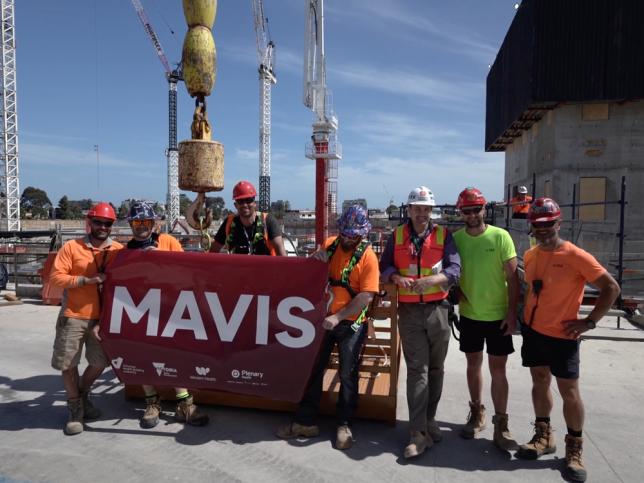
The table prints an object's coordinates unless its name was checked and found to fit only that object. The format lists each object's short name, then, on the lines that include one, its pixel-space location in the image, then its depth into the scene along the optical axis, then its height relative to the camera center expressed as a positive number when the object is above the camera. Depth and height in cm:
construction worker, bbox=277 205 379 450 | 371 -77
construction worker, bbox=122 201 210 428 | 413 -156
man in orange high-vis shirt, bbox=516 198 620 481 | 329 -63
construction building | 2161 +594
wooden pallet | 402 -156
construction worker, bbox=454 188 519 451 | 369 -58
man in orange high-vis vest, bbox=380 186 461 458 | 363 -59
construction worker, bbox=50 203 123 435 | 396 -75
